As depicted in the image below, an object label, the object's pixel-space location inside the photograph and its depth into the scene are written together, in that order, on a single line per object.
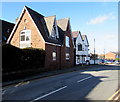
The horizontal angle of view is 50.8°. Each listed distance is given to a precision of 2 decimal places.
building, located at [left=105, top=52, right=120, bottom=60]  109.31
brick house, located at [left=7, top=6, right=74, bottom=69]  19.19
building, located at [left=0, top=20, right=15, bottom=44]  25.82
